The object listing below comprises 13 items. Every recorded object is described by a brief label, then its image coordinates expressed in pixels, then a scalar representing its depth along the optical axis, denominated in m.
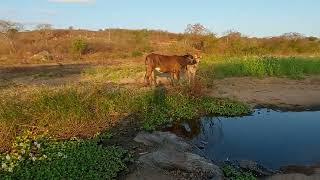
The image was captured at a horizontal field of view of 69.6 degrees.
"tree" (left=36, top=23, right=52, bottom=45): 24.74
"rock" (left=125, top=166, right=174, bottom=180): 3.65
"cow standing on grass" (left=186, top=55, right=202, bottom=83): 7.73
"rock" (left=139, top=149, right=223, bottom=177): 3.76
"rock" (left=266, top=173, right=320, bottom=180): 3.69
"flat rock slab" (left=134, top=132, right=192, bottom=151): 4.29
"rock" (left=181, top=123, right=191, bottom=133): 5.39
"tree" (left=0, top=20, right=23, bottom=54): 19.58
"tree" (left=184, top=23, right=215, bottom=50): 15.78
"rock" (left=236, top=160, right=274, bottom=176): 3.94
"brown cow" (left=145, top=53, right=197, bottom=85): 7.93
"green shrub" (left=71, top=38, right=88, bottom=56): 17.93
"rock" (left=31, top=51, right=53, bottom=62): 15.73
